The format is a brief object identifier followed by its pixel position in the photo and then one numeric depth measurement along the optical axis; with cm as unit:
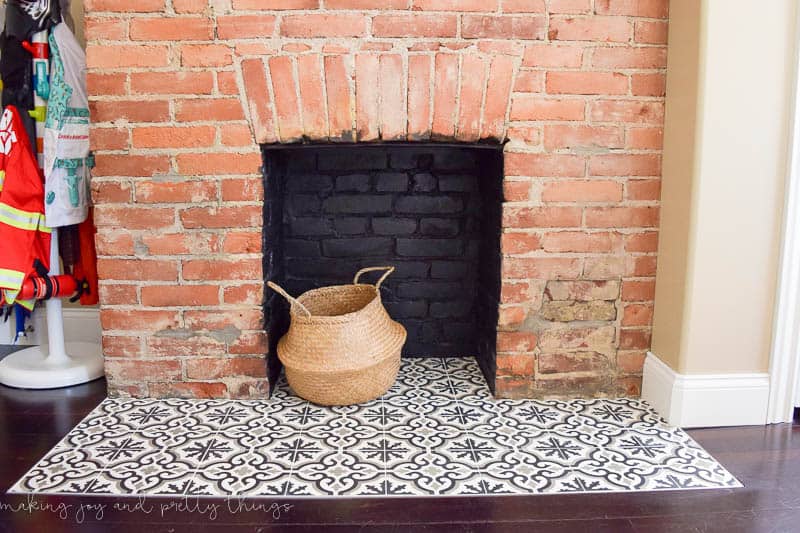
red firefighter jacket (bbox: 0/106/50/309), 235
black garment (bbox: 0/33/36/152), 243
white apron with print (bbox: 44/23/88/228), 235
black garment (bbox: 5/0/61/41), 233
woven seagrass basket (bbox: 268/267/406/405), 223
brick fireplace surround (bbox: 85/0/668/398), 217
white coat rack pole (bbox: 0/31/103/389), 249
